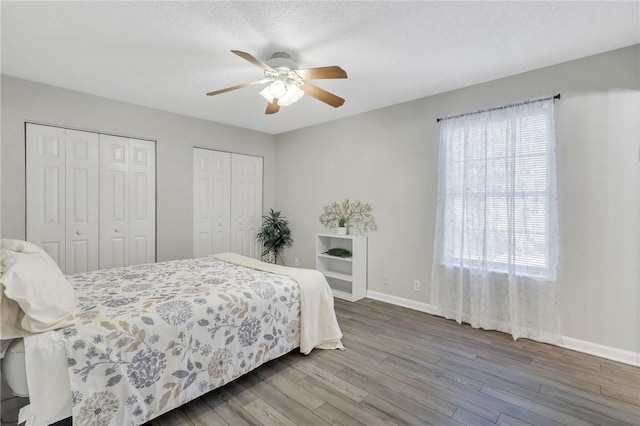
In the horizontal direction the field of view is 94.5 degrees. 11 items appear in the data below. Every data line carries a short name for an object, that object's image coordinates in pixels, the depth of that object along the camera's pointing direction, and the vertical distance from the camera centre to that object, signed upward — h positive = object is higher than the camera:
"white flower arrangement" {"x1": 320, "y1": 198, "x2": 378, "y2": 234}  4.20 -0.06
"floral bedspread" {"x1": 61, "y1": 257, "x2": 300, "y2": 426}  1.55 -0.77
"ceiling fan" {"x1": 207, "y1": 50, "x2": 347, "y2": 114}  2.31 +1.07
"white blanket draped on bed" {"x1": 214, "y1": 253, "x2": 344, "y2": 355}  2.56 -0.91
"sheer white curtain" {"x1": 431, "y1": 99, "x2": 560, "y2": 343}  2.79 -0.11
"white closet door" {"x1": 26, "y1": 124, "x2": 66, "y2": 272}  3.12 +0.25
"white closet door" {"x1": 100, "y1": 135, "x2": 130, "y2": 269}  3.59 +0.13
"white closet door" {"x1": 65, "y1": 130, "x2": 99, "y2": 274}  3.36 +0.12
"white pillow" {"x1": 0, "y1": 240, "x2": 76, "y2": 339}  1.44 -0.45
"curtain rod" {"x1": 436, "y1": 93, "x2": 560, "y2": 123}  2.75 +1.07
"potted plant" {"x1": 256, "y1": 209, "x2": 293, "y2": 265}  5.19 -0.41
